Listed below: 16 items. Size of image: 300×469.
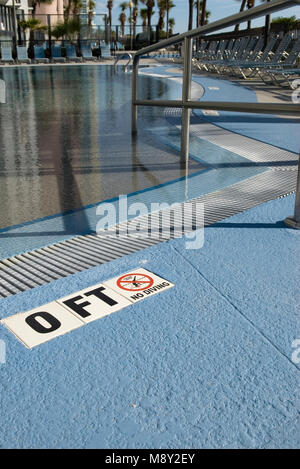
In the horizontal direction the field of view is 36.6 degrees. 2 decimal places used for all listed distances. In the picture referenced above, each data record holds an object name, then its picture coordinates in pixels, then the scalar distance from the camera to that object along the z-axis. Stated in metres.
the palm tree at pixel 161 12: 80.12
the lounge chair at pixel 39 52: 26.04
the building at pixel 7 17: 30.70
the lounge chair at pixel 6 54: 22.25
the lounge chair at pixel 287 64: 9.89
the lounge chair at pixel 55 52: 27.33
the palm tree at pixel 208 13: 79.86
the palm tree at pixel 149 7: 71.56
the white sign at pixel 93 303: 1.60
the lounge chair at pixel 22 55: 24.12
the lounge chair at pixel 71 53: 26.44
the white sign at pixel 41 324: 1.46
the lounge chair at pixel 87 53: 26.64
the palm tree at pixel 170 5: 80.22
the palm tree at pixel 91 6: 73.00
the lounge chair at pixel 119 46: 31.34
